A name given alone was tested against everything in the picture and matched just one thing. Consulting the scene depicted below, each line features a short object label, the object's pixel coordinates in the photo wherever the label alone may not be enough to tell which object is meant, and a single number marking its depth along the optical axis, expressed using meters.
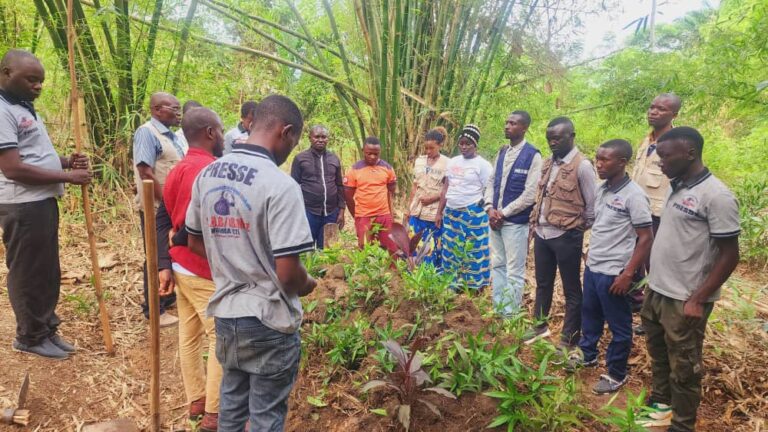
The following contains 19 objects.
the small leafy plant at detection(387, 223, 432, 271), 3.03
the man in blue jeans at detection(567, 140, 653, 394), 2.65
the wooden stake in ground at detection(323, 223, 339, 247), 4.65
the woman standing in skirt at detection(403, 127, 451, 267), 4.45
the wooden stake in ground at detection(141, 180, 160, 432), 1.74
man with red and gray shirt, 2.07
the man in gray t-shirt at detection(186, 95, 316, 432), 1.51
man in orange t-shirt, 4.54
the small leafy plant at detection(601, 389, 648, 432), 1.87
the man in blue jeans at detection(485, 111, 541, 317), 3.45
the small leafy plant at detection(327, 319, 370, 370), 2.38
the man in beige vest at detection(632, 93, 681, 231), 3.28
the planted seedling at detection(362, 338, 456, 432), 1.90
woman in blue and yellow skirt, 4.11
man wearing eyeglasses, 2.86
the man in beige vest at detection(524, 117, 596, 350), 3.07
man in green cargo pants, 2.04
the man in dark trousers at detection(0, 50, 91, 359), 2.42
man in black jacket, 4.38
